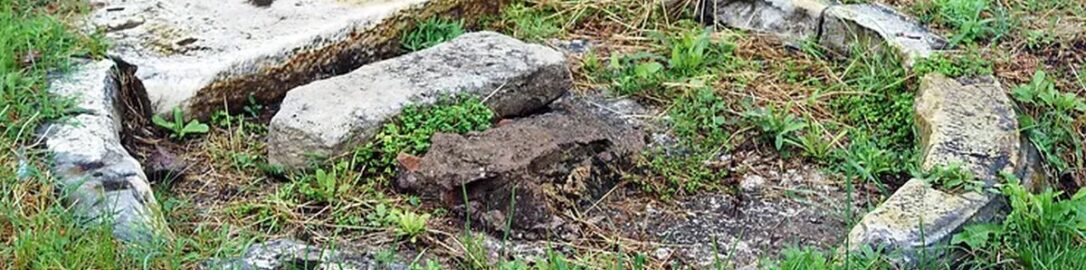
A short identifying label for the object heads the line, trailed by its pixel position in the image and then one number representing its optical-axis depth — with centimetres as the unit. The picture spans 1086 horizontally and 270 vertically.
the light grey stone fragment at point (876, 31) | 421
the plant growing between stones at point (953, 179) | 329
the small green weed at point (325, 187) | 344
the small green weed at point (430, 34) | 436
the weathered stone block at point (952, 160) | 312
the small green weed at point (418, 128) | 357
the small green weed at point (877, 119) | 362
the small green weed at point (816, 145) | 377
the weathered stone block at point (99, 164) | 308
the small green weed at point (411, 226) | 325
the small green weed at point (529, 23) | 460
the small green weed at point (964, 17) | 430
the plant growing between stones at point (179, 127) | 377
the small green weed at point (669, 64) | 422
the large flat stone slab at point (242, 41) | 385
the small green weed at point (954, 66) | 395
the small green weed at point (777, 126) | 386
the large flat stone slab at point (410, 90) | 355
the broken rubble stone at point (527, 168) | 337
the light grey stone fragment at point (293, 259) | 300
